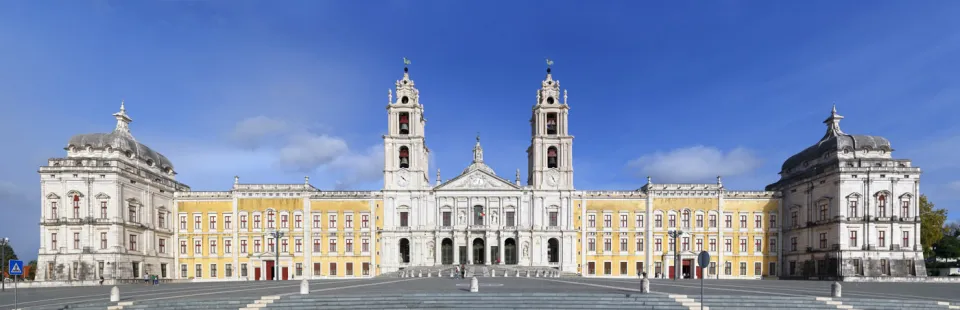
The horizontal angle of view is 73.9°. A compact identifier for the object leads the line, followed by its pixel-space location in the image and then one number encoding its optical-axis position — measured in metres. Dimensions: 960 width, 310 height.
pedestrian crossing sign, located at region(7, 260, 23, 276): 21.97
